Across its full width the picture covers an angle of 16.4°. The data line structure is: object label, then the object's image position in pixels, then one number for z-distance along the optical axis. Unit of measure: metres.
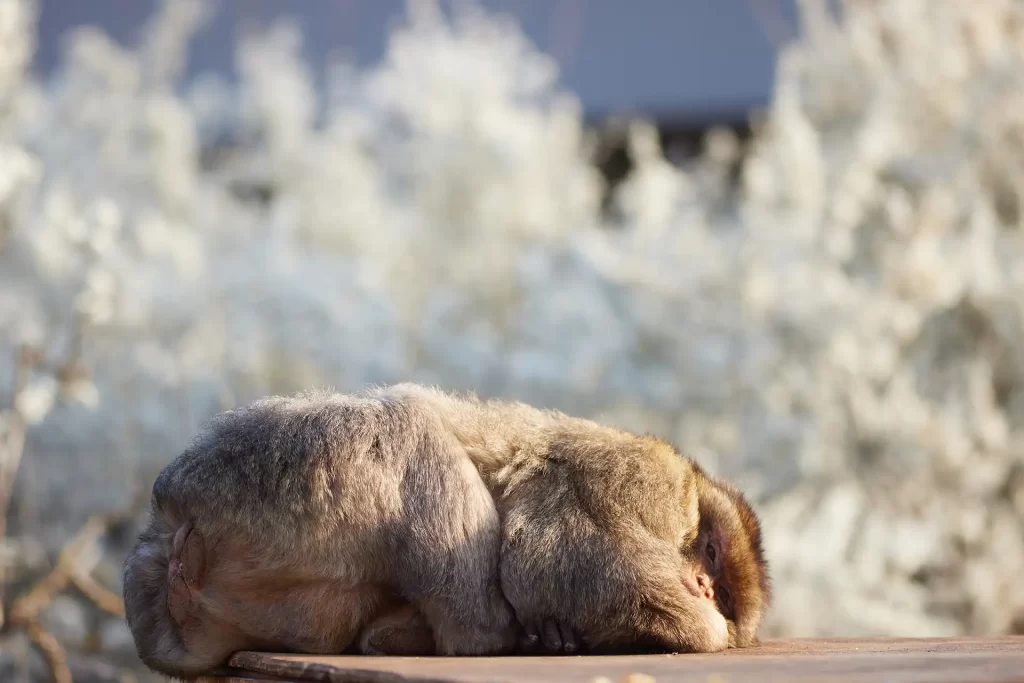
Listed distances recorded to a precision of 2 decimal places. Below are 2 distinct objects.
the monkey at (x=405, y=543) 2.88
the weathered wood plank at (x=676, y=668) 2.70
